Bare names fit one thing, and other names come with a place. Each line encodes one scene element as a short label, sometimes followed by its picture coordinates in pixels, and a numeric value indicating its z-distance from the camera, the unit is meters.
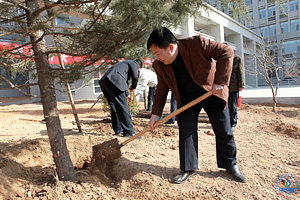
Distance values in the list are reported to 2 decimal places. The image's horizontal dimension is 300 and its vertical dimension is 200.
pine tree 1.83
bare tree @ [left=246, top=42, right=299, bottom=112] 5.68
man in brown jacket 1.89
